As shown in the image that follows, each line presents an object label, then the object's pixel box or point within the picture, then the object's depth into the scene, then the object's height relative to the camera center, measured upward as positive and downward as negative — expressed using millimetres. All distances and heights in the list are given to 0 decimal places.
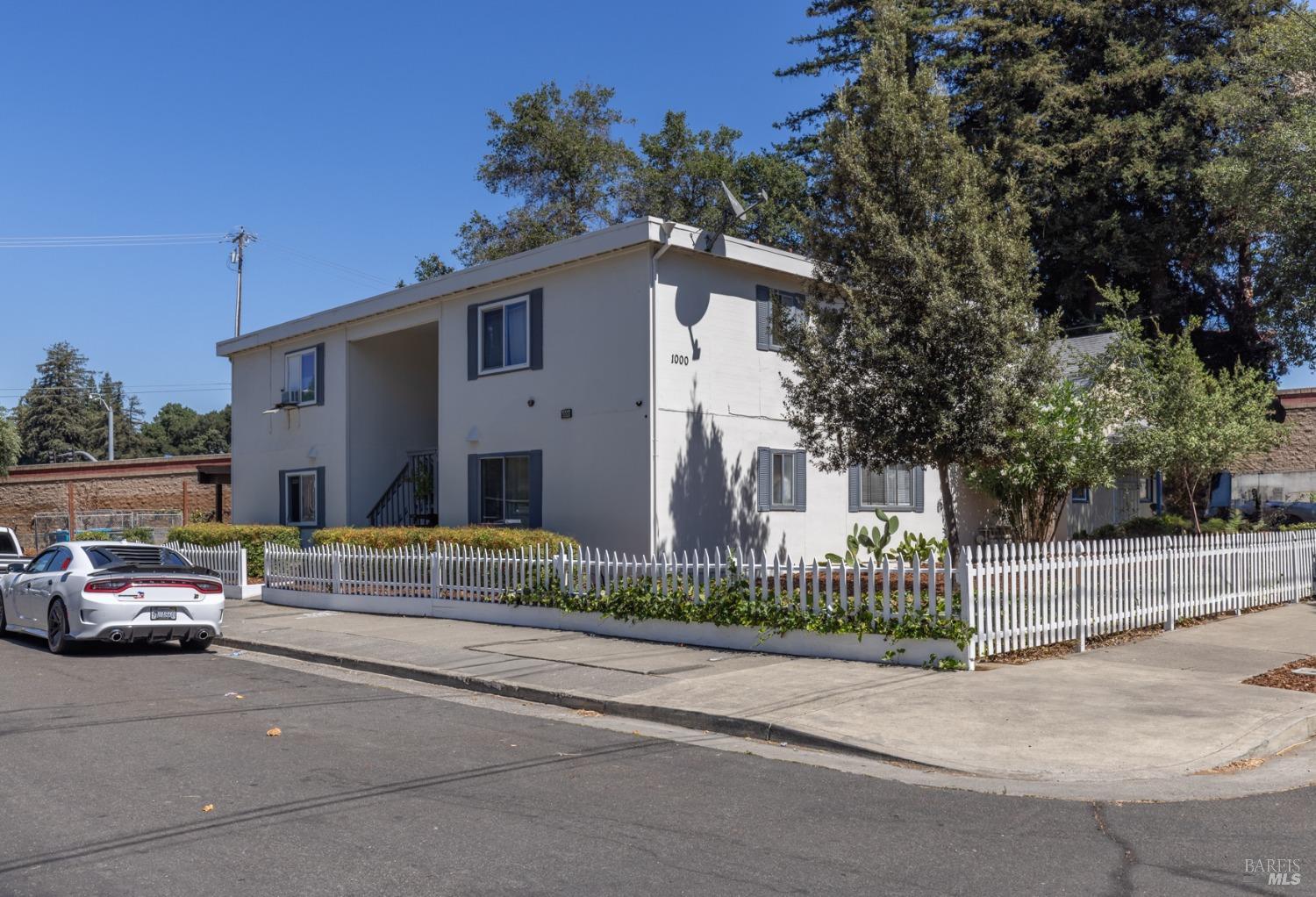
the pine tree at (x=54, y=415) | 81875 +6569
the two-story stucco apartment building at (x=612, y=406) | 17156 +1539
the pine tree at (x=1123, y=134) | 28891 +9623
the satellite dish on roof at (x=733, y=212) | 16984 +4449
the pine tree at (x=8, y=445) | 37844 +1958
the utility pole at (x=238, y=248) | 54281 +12748
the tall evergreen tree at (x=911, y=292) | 13562 +2555
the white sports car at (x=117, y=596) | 13195 -1217
